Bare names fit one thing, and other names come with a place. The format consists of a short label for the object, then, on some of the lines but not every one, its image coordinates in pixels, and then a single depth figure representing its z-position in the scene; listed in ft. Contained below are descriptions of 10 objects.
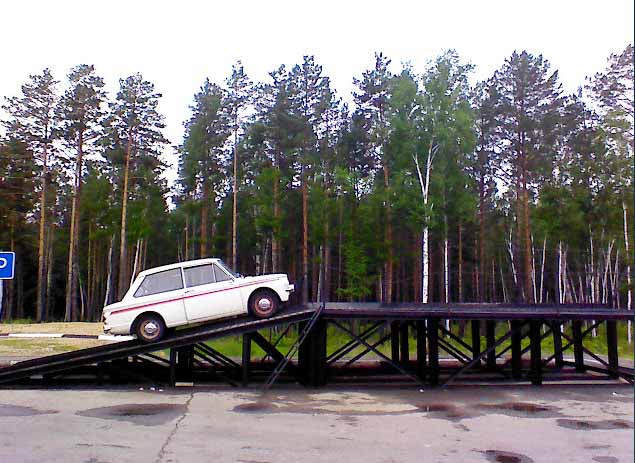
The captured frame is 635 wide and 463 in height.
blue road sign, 37.32
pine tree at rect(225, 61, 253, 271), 129.29
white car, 42.34
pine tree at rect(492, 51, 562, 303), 114.52
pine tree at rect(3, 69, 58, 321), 137.90
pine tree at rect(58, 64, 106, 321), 138.21
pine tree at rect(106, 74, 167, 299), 137.18
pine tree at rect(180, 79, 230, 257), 130.31
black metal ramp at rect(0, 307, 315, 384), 41.19
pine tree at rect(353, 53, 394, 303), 115.34
